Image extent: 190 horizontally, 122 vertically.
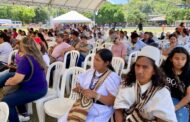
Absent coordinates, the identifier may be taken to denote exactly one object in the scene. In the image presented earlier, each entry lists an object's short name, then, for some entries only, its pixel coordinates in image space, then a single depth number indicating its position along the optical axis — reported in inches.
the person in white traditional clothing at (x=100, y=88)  91.2
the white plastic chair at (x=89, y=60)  172.5
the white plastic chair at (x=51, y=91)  127.4
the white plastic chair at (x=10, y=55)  197.1
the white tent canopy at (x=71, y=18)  574.9
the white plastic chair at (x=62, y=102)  108.9
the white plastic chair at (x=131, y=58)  192.5
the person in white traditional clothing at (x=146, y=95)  72.4
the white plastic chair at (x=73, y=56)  207.9
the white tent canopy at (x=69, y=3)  540.7
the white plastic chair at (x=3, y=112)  68.5
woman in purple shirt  120.3
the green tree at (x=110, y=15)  1334.9
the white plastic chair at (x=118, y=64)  161.8
